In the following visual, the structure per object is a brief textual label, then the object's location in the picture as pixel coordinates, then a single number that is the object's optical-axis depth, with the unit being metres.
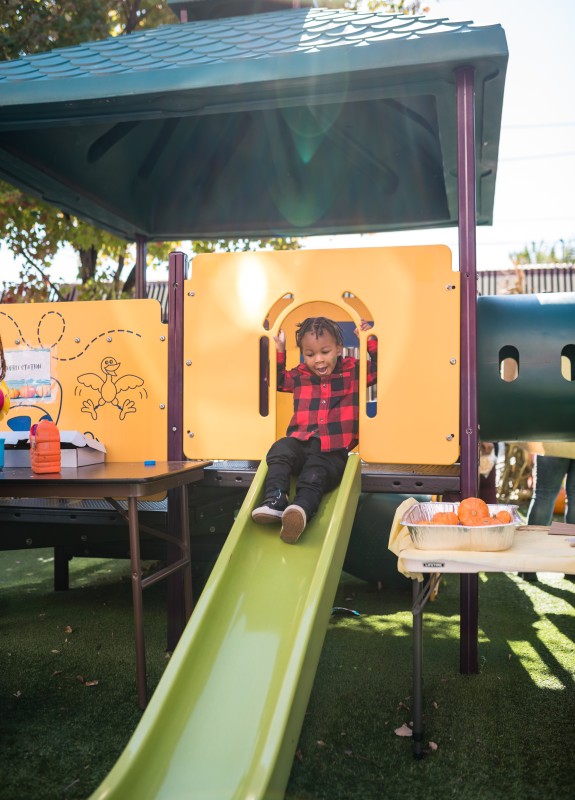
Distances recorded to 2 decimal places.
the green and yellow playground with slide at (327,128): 3.58
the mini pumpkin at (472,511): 2.79
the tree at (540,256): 21.42
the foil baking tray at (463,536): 2.70
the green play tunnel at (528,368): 4.16
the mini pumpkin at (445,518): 2.87
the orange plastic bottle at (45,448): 3.63
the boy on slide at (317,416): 3.77
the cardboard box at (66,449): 4.11
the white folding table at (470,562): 2.54
